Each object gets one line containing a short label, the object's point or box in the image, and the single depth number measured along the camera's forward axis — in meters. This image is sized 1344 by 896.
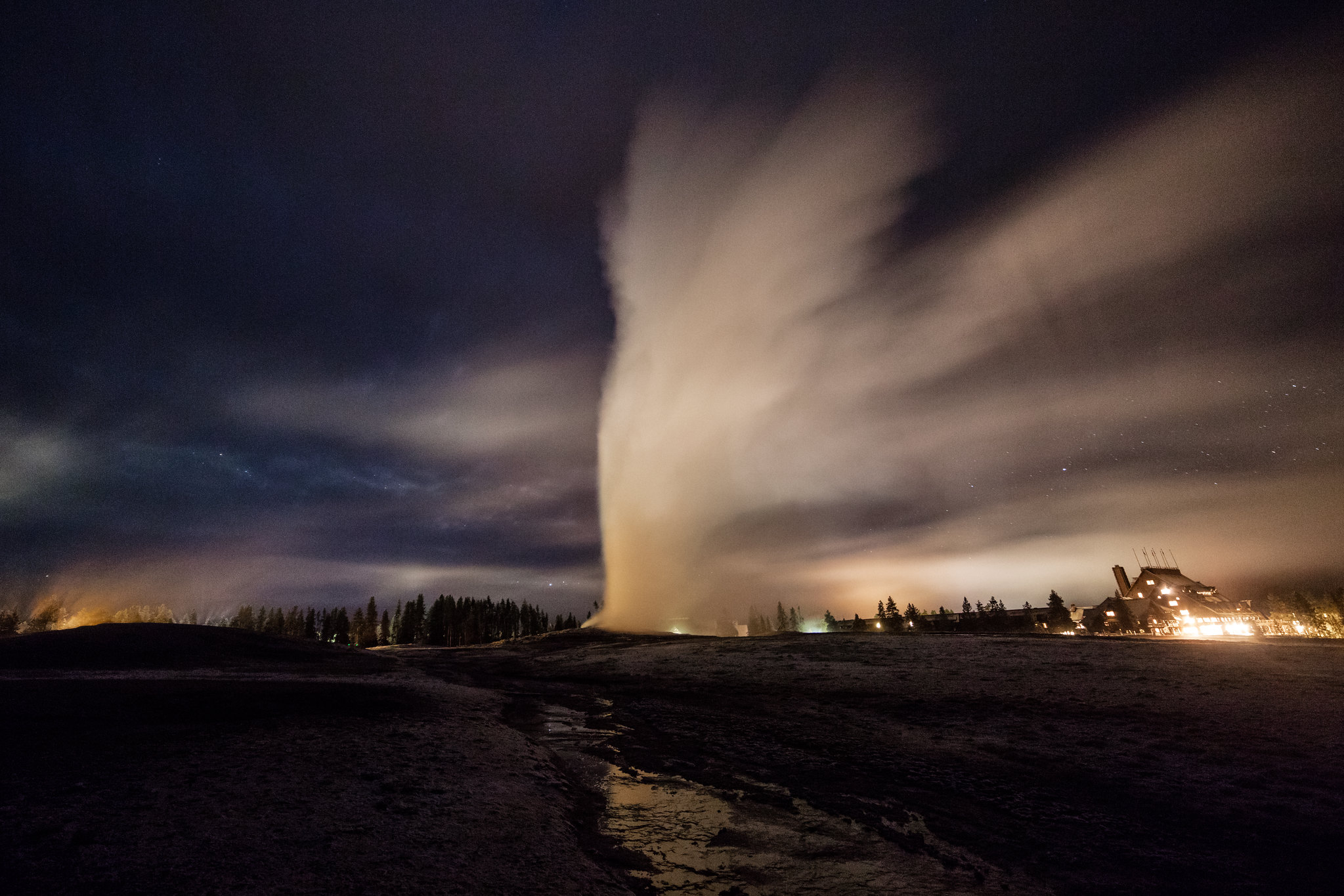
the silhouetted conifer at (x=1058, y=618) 96.06
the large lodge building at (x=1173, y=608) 70.62
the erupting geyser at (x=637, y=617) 91.00
